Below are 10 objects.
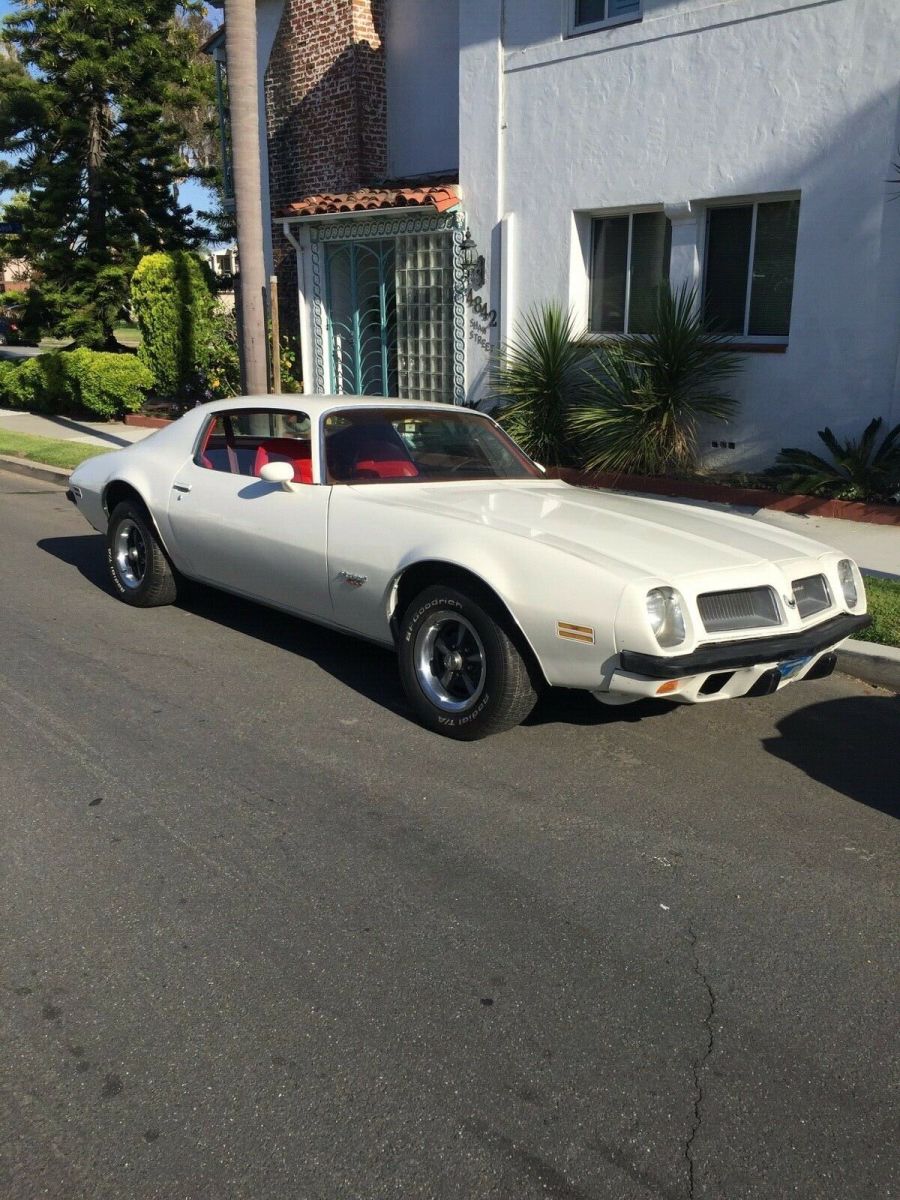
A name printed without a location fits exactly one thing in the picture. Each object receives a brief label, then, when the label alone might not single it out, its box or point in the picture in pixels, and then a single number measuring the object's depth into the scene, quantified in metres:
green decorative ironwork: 13.28
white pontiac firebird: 4.26
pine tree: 20.33
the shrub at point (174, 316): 16.25
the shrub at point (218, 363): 16.28
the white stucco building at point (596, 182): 9.67
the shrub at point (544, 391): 11.45
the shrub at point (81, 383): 16.45
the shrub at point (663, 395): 10.41
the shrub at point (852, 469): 9.32
